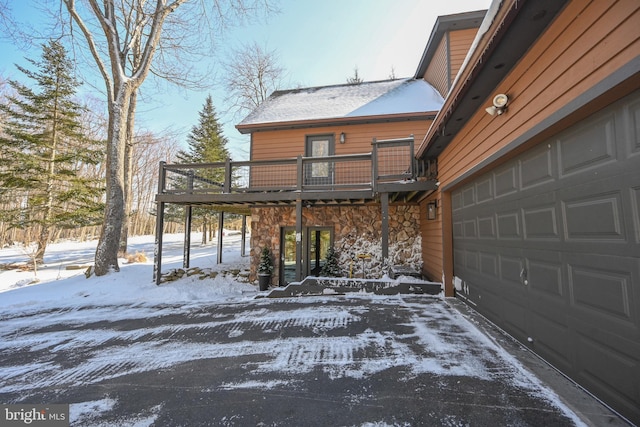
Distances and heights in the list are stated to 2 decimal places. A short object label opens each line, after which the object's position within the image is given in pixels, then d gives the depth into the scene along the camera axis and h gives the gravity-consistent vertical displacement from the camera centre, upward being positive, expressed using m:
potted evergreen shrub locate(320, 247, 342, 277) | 7.29 -0.96
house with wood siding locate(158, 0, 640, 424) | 1.58 +0.44
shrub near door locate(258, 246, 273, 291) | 7.32 -1.04
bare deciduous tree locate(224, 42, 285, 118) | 16.14 +9.53
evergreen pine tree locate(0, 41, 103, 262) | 10.16 +3.23
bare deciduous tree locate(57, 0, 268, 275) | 7.71 +6.10
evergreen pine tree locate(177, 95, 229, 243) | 17.68 +5.93
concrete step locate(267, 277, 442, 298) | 5.11 -1.11
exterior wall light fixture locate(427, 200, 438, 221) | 5.67 +0.47
